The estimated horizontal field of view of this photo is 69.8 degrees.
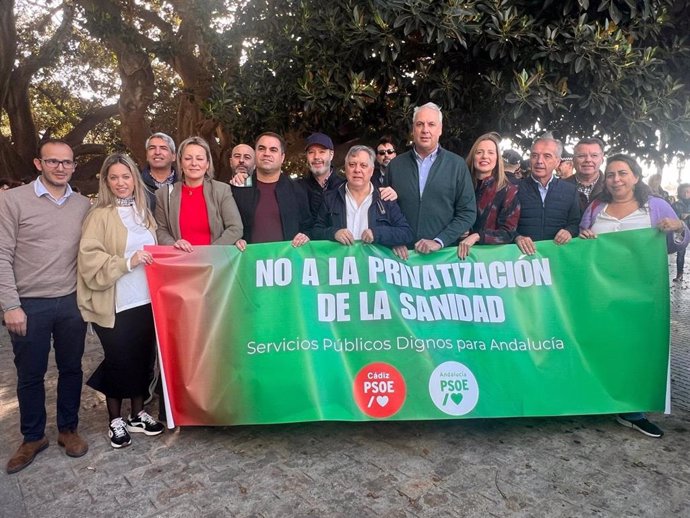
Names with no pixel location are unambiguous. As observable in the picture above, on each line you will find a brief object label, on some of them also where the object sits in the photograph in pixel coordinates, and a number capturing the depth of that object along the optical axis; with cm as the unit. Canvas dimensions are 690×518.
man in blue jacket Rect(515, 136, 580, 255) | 375
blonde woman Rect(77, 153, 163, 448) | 322
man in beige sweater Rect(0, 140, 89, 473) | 305
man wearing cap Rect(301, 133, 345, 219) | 417
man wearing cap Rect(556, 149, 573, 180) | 586
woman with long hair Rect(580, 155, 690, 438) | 351
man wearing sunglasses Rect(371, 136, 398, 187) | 487
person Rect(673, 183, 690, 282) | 1059
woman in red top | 358
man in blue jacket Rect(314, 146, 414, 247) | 352
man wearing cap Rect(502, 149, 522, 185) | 521
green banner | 340
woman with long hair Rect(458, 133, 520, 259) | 374
